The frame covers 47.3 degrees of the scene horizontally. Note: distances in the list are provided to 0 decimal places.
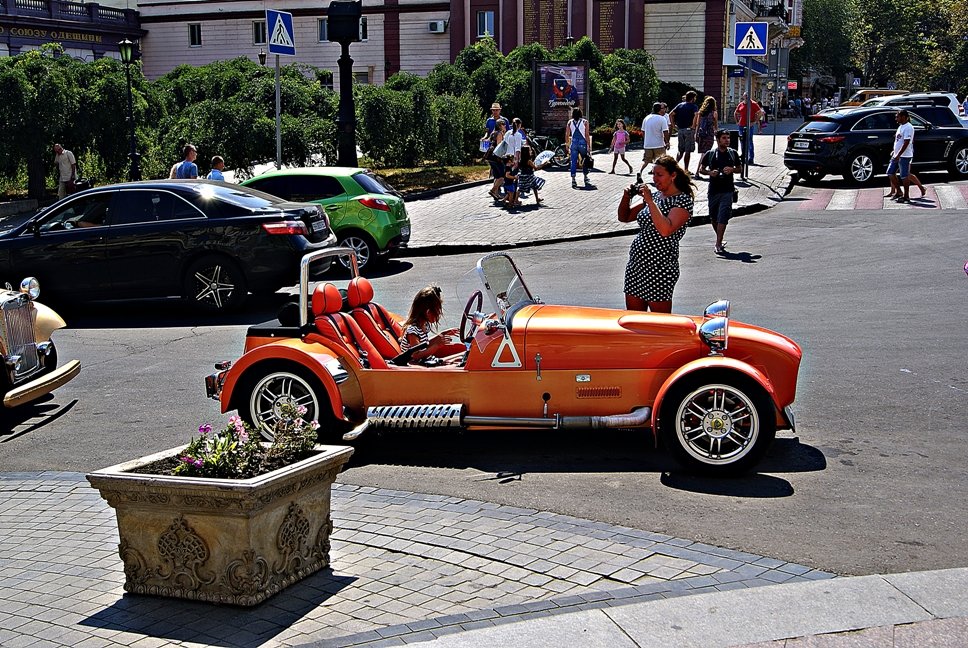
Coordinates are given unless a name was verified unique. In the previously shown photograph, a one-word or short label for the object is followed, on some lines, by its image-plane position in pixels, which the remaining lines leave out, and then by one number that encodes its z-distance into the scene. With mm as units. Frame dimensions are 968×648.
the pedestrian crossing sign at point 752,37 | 22891
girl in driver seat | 7793
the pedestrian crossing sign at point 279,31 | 18891
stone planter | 4785
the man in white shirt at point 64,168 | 25656
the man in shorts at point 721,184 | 16172
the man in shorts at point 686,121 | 24625
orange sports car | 6656
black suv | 23656
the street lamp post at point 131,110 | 26375
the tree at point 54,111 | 26859
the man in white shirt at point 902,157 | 20578
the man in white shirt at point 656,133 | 23230
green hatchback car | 15734
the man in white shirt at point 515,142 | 21758
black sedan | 12898
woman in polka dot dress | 8320
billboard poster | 29734
